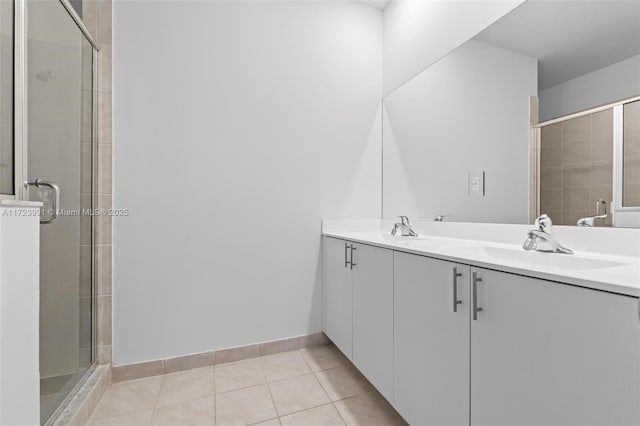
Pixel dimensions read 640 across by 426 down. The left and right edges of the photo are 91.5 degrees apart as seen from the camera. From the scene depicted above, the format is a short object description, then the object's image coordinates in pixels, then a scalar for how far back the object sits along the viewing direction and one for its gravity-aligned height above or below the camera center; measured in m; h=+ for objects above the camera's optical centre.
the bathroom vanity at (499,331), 0.61 -0.32
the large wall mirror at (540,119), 1.05 +0.40
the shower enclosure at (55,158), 1.05 +0.21
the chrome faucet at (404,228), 1.95 -0.11
